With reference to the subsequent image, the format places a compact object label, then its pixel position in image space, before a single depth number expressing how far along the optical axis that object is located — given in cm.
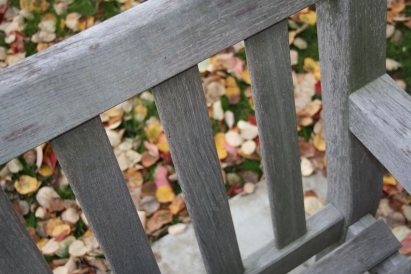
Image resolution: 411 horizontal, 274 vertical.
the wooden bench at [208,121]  75
